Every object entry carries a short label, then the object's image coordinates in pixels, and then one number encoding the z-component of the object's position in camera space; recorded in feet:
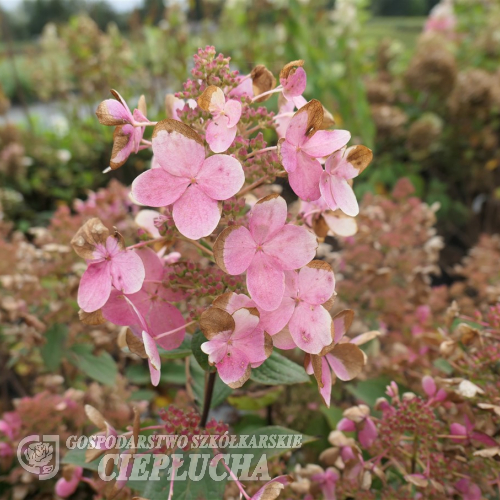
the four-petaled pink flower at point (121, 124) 1.36
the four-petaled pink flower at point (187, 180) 1.27
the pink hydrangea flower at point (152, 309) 1.42
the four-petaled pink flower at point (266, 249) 1.26
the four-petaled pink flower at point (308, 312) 1.32
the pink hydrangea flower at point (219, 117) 1.32
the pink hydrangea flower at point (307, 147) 1.30
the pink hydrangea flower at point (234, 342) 1.26
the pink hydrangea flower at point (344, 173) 1.36
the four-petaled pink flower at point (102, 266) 1.33
